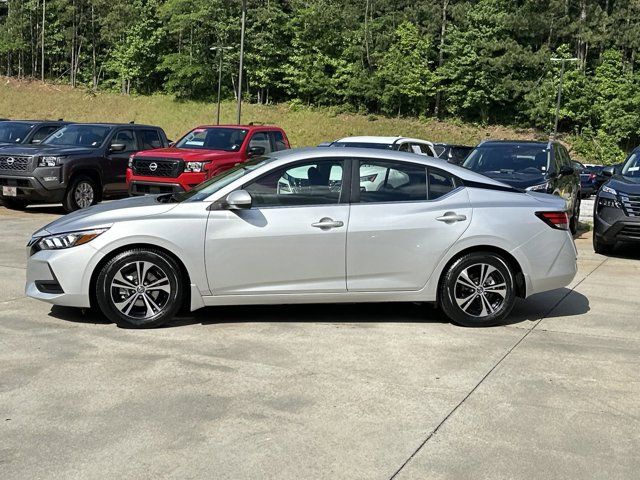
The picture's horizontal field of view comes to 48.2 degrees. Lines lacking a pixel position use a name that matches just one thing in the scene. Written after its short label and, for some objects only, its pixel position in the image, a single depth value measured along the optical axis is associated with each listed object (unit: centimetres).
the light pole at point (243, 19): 2955
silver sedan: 595
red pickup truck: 1292
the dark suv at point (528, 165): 1146
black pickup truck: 1349
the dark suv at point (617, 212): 1067
